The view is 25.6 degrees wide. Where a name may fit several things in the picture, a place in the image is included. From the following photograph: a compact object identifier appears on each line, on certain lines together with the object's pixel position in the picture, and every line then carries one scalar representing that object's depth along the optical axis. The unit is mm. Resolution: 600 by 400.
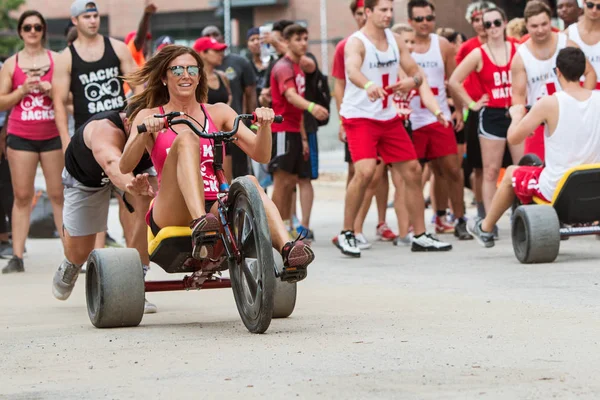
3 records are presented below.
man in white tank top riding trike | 9812
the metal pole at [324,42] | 36188
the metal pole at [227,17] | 46094
